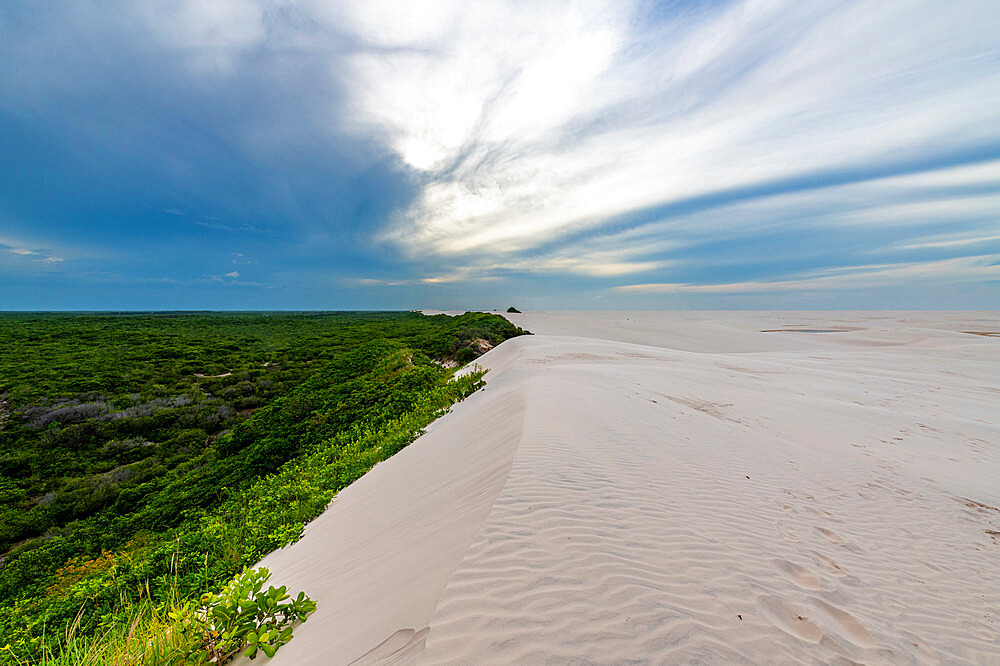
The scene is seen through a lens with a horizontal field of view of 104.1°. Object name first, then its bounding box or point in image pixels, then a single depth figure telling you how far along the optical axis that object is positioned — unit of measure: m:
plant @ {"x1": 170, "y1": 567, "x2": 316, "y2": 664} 2.68
